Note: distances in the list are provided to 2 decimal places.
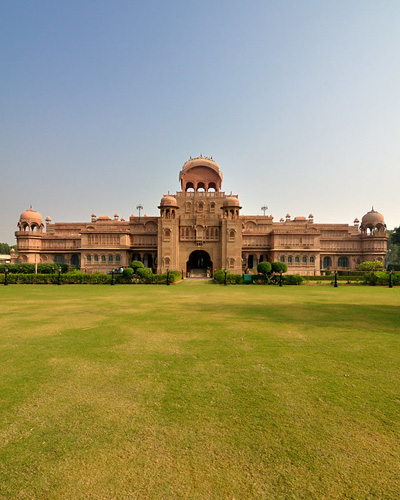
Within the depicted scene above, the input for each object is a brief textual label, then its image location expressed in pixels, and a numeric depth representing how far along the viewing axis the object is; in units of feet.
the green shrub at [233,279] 93.50
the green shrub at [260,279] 94.01
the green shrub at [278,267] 101.28
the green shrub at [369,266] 126.21
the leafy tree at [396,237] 203.82
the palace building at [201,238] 136.26
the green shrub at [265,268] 99.25
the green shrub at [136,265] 109.60
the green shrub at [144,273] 94.78
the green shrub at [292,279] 90.94
